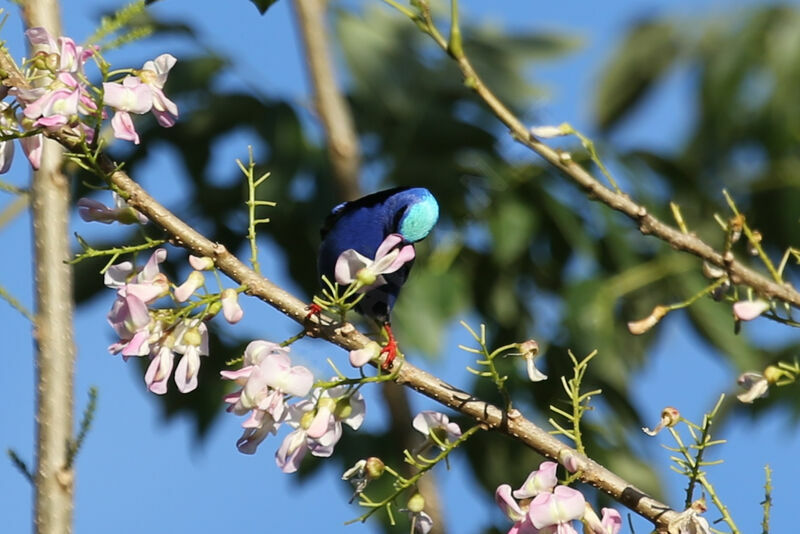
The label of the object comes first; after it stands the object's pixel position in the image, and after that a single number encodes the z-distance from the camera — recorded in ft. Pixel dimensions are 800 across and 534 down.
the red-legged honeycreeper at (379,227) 20.84
